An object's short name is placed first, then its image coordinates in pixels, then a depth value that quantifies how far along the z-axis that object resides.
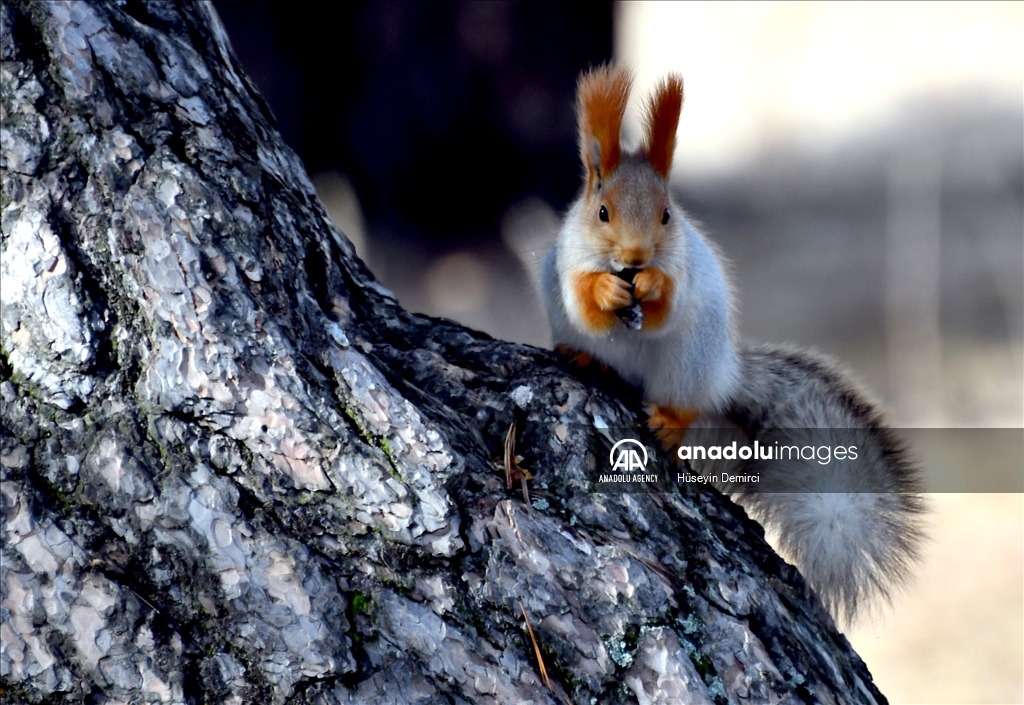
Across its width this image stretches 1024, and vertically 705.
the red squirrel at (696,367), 8.24
